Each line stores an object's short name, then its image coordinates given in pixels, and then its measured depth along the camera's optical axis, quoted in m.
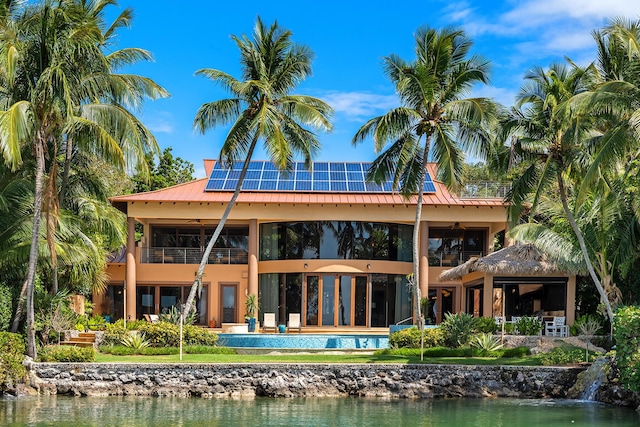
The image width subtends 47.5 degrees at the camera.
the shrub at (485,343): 22.39
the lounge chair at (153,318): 28.52
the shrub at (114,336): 23.56
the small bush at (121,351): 22.45
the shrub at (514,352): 22.30
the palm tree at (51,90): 19.27
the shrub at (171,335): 23.53
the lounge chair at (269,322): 30.62
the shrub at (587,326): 24.10
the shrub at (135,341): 22.64
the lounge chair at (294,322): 30.47
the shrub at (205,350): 22.87
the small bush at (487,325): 25.07
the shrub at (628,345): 16.36
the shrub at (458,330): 23.14
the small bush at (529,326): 25.19
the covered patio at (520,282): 26.27
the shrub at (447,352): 22.00
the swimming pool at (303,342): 25.73
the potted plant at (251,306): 31.70
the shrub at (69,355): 20.19
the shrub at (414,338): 23.25
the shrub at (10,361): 18.84
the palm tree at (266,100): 25.77
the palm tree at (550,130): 20.70
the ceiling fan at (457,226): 34.38
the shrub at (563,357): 20.73
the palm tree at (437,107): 24.12
